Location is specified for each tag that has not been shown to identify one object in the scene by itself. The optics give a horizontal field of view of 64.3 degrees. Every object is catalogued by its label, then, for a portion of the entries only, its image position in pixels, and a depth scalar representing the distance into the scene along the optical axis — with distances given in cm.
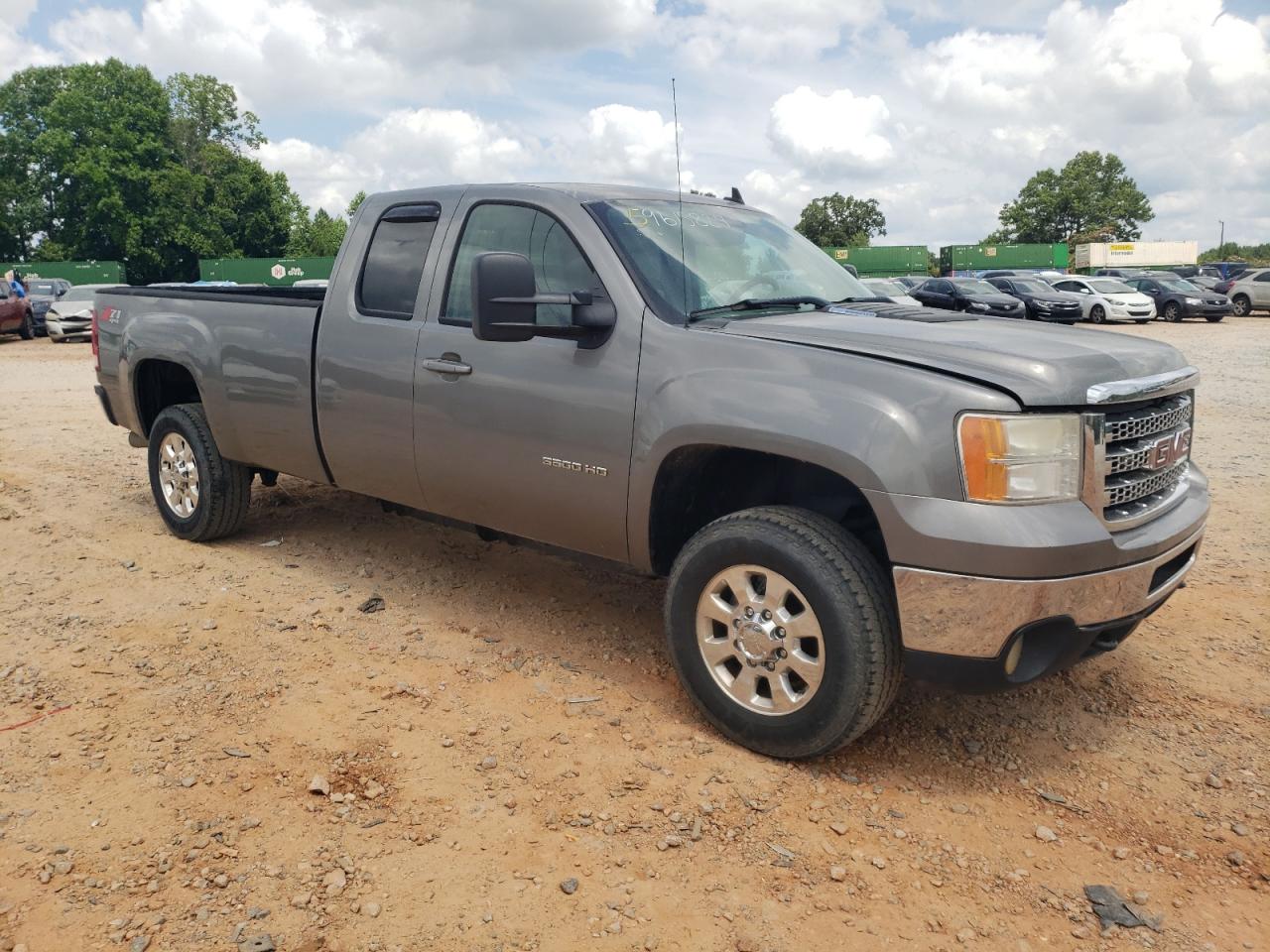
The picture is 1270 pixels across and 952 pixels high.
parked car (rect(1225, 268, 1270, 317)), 2998
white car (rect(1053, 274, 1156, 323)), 2770
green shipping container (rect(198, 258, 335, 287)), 4256
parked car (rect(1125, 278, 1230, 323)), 2791
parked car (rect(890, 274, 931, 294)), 3325
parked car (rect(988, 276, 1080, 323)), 2727
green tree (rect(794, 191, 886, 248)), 9262
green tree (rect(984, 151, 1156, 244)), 9519
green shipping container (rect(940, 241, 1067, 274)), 5991
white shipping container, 6288
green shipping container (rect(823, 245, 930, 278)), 5906
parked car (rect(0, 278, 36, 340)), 2309
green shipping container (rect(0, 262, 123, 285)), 4188
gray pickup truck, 293
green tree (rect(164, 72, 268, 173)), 6317
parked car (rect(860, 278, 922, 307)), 2480
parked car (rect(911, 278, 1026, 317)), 2488
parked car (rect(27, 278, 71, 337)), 2550
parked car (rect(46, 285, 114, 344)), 2291
